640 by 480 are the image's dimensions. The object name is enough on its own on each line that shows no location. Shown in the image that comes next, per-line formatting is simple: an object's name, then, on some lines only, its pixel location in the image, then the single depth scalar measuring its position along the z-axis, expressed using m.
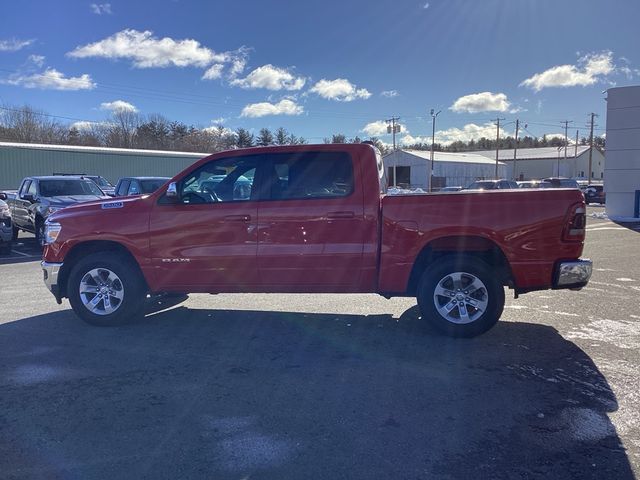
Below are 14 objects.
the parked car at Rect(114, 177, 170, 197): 14.20
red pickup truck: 5.38
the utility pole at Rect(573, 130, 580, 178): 92.91
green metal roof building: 31.18
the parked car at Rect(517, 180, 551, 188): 37.68
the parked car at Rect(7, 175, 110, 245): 12.91
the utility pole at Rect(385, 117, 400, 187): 71.06
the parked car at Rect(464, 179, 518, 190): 30.16
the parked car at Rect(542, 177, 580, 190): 35.08
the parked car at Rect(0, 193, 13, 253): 12.39
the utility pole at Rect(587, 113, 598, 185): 74.81
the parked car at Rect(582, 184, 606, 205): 37.94
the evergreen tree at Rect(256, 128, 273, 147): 80.06
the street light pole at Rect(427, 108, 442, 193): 60.56
